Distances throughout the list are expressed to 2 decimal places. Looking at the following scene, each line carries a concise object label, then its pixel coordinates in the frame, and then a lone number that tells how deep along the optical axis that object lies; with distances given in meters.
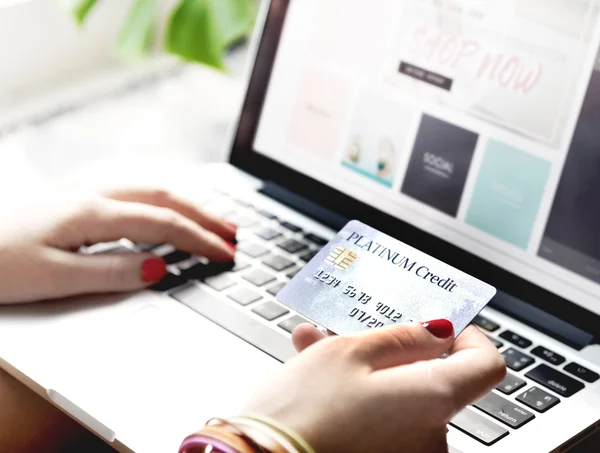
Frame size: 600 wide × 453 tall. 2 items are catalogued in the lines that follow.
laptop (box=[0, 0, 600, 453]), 0.68
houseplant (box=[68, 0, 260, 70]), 0.92
